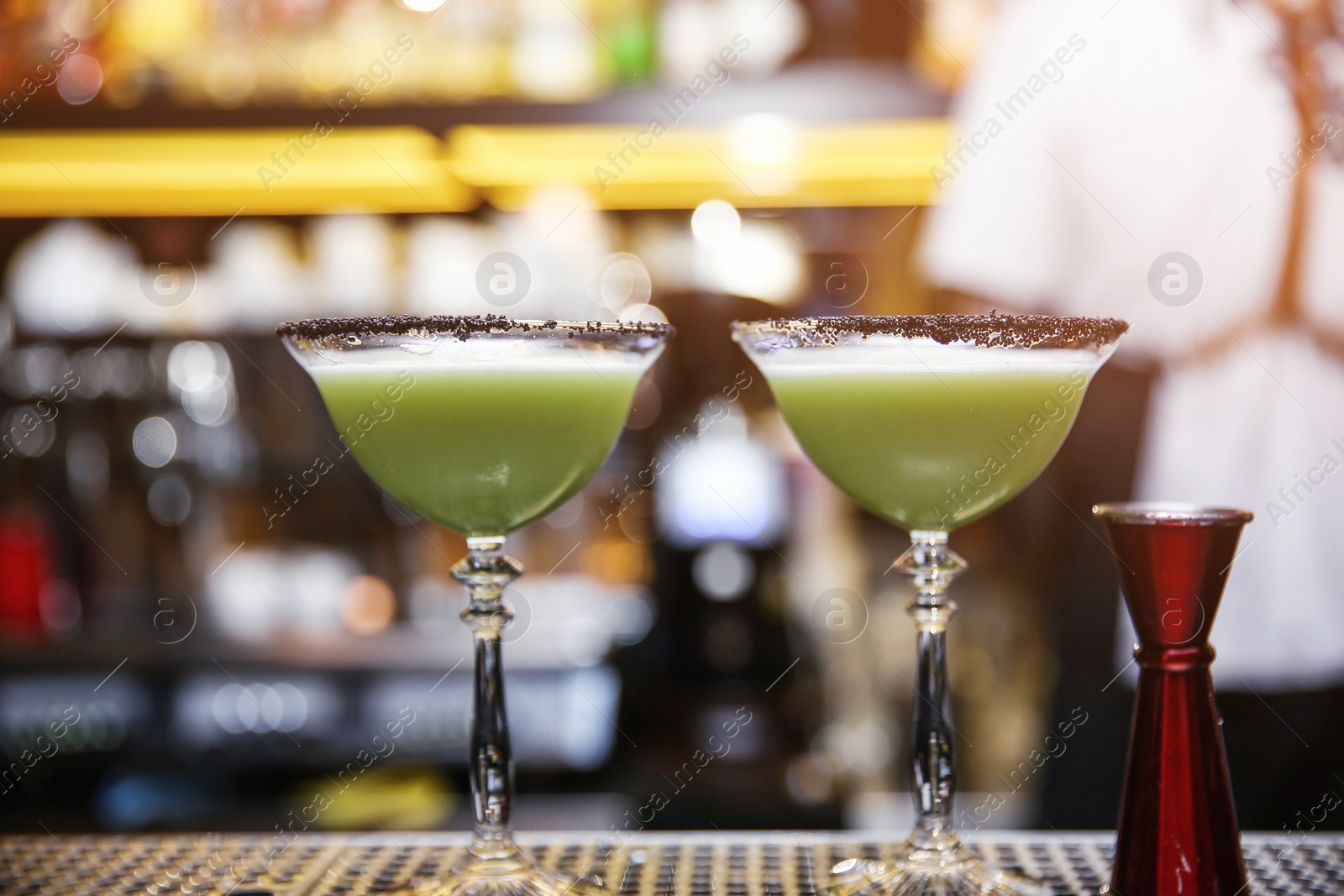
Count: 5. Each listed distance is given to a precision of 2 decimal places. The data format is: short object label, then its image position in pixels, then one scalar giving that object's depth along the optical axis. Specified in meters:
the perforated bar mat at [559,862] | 0.89
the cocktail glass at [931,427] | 0.89
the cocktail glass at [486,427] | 0.89
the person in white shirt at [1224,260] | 1.93
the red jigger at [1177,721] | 0.77
